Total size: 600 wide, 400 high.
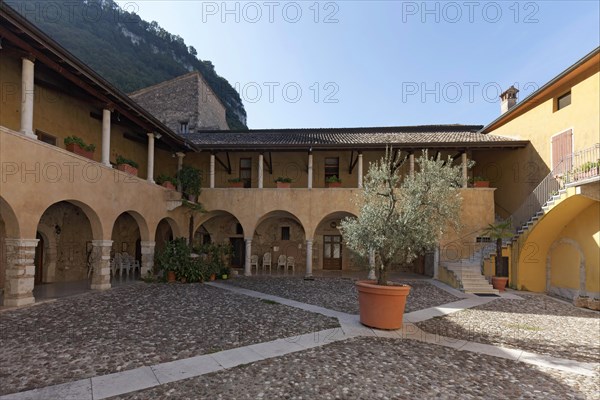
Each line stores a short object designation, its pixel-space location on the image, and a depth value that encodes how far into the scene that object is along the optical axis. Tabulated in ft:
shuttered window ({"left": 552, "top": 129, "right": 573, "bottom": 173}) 40.04
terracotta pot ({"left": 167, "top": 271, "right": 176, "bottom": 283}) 41.52
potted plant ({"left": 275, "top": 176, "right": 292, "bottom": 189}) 51.13
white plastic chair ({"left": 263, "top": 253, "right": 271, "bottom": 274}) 57.93
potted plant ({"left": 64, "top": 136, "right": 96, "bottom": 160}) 31.42
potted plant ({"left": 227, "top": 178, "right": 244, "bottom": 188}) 52.65
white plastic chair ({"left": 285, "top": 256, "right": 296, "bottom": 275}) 58.78
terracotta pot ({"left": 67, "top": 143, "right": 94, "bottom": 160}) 31.45
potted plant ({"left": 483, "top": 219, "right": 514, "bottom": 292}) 41.55
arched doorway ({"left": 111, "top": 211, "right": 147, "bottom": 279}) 48.04
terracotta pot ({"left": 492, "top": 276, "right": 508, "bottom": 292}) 41.42
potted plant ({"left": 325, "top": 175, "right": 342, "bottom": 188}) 51.06
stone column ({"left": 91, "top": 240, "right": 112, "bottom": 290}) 34.30
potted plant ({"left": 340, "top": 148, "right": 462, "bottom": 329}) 22.48
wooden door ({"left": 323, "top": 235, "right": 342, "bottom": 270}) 60.90
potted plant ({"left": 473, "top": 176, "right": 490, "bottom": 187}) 48.96
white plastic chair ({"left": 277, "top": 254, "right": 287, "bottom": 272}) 58.70
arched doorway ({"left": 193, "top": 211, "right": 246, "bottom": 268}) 60.54
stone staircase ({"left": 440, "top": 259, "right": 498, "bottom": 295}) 39.99
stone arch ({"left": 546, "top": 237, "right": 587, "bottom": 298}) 38.52
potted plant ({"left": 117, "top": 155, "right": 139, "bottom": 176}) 38.29
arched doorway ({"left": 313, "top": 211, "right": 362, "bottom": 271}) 60.49
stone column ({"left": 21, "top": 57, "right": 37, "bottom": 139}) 26.35
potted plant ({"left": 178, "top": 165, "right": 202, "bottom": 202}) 49.16
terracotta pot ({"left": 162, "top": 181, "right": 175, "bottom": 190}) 47.29
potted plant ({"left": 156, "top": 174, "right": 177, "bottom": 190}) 47.14
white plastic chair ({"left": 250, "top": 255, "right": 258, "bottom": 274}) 58.26
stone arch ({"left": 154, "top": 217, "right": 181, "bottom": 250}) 58.95
